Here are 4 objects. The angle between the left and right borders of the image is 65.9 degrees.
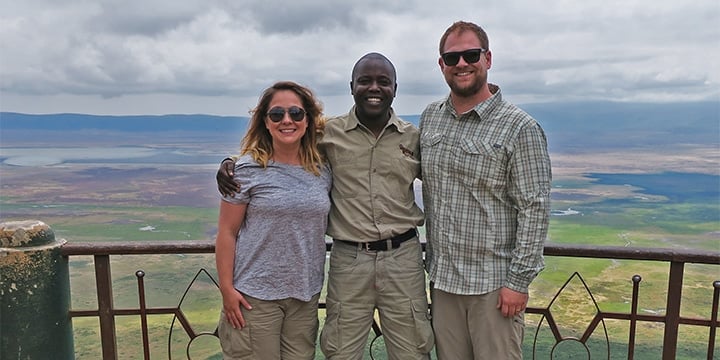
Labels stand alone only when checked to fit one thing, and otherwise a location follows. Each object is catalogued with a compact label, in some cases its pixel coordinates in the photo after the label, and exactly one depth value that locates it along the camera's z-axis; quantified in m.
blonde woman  2.39
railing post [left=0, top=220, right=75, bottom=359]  2.79
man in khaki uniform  2.50
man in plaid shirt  2.31
